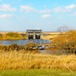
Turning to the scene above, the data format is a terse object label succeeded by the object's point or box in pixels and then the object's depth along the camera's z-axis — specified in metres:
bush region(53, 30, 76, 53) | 29.54
